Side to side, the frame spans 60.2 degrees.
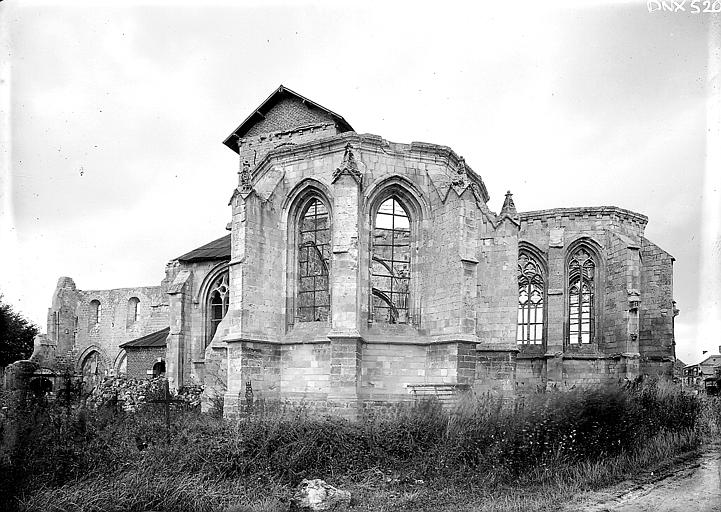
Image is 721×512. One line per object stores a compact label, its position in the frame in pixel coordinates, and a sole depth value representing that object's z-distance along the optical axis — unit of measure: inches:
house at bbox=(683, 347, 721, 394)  807.3
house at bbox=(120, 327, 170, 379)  1028.5
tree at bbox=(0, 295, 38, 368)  1244.5
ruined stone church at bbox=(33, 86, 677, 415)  556.1
